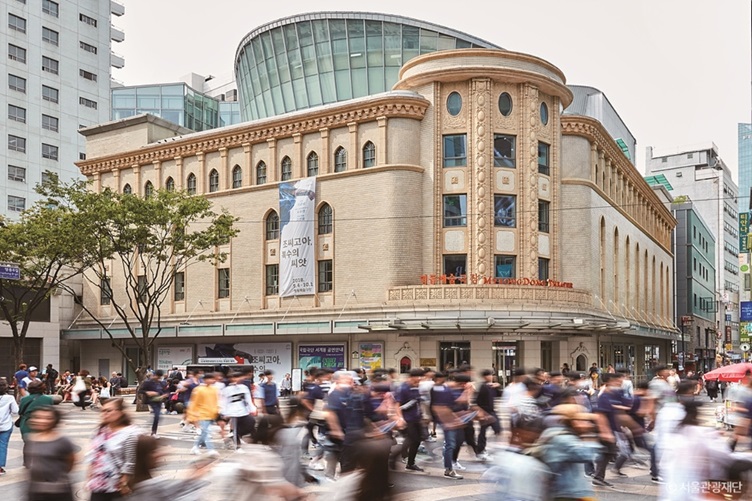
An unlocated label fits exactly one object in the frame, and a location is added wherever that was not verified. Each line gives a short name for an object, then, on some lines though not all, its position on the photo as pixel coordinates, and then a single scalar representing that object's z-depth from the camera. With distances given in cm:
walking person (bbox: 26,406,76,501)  803
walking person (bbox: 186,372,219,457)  1667
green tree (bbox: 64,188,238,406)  3456
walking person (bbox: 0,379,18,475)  1421
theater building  3884
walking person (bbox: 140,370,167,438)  1961
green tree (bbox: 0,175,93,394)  3516
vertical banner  4206
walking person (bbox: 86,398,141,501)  815
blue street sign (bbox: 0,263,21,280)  3008
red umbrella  2380
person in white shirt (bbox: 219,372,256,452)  1672
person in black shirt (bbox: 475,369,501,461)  1611
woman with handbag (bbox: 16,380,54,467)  1288
